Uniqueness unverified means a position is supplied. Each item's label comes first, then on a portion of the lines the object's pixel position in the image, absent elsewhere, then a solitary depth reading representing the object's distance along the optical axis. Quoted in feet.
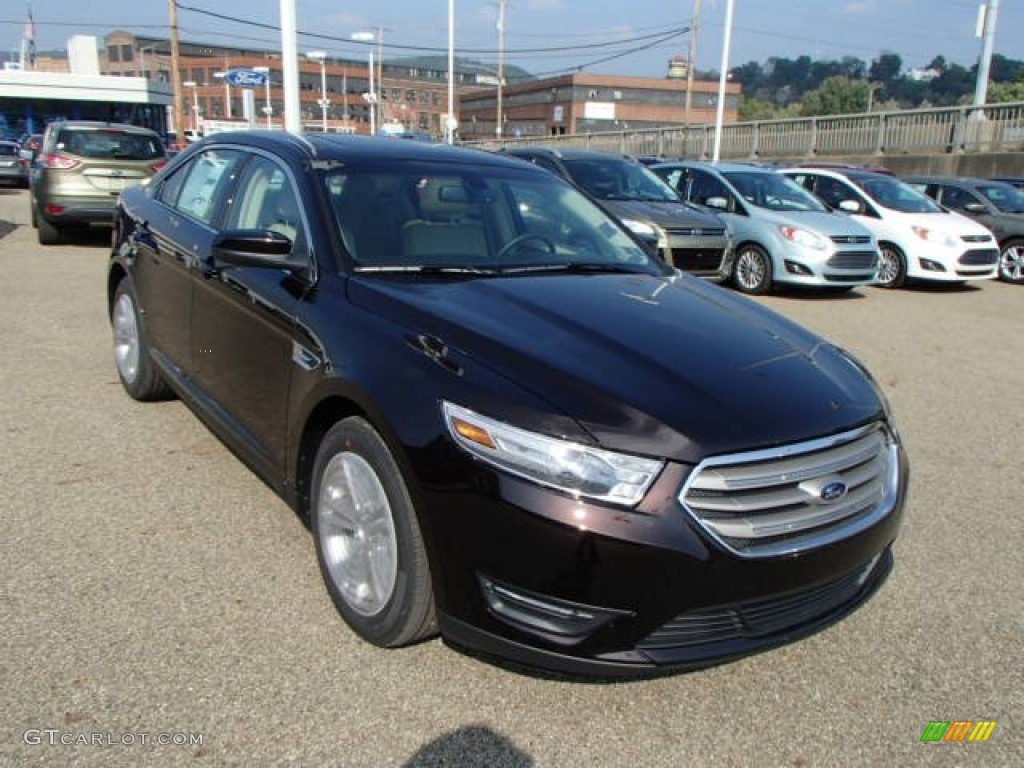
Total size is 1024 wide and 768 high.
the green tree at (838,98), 380.37
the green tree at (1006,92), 217.58
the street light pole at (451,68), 111.24
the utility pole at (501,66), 164.25
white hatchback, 39.68
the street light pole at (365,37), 102.17
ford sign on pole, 87.44
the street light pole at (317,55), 114.58
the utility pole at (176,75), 116.67
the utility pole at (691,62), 148.96
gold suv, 38.04
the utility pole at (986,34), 82.28
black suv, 33.04
